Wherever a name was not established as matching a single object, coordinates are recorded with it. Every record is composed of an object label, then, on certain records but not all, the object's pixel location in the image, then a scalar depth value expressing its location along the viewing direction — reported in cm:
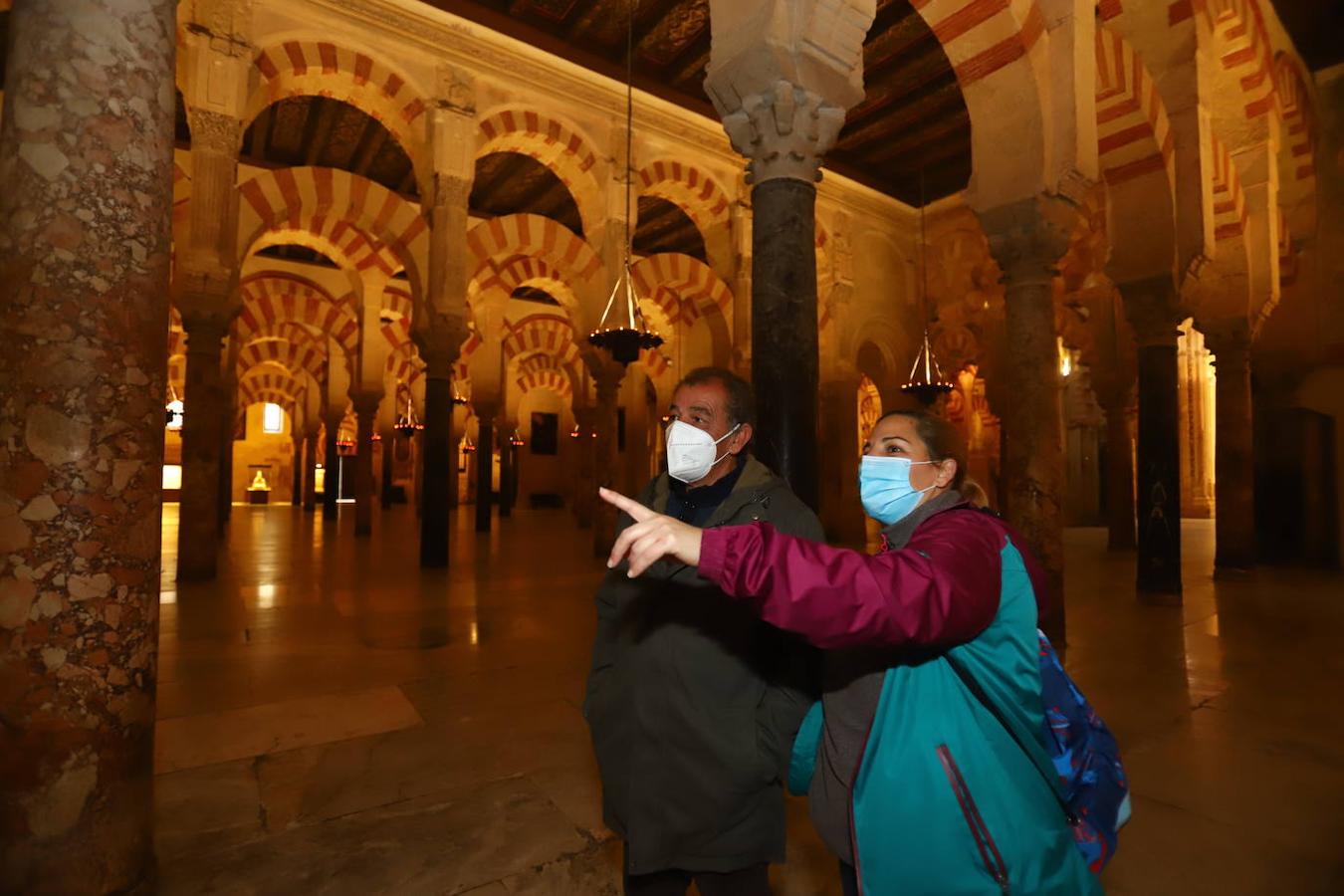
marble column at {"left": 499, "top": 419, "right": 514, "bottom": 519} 1362
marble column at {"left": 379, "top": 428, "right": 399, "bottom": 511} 1387
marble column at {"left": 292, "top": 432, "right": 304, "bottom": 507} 1773
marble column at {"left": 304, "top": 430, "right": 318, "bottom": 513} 1549
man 105
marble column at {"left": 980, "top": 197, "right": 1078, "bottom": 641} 389
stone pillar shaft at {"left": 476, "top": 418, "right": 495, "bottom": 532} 1057
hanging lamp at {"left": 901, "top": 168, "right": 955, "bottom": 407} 818
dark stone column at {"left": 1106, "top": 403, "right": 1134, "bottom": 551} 834
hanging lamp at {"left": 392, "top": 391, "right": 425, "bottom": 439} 1284
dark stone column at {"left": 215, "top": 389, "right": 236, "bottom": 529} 1100
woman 73
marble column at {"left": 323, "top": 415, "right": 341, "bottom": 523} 1150
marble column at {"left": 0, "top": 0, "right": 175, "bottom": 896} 126
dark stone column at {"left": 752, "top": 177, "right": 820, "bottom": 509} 288
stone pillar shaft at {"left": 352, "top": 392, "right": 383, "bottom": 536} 941
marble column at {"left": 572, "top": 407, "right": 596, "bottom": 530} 1116
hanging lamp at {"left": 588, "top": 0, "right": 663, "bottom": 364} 564
